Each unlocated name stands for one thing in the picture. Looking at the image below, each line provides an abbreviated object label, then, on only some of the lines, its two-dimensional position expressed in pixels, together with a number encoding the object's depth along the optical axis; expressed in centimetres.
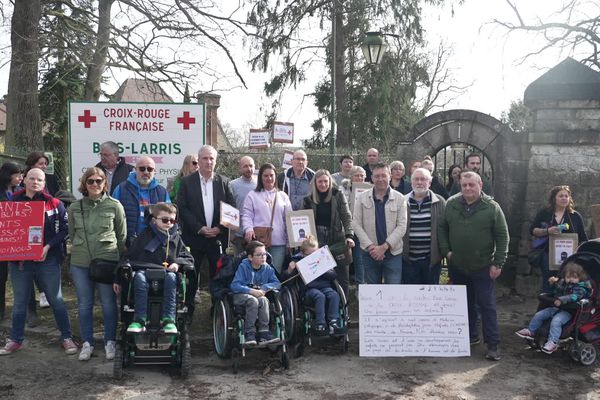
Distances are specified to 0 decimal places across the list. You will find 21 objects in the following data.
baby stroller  566
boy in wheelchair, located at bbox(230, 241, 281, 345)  533
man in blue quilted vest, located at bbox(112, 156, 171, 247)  593
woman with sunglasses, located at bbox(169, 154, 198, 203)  693
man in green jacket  579
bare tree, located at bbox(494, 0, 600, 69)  1141
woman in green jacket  548
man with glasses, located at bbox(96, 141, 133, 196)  670
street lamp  1230
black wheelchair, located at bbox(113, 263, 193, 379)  502
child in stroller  572
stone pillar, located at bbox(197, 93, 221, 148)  1271
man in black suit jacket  634
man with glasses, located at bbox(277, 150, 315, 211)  684
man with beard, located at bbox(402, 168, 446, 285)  628
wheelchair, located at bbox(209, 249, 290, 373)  530
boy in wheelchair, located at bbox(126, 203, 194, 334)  513
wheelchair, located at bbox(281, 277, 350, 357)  573
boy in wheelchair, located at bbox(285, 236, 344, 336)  567
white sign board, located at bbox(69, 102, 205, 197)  812
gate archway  895
